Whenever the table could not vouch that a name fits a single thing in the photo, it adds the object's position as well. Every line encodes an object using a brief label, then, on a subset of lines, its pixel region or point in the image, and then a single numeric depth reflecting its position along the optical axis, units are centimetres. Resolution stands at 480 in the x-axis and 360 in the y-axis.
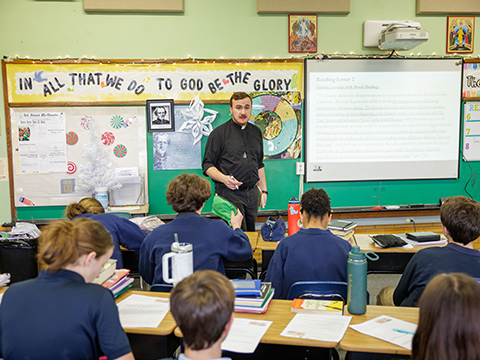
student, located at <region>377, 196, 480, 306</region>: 173
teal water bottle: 156
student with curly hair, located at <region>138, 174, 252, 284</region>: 198
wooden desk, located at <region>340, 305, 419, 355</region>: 132
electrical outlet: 436
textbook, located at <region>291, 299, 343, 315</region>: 160
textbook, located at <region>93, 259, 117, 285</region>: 173
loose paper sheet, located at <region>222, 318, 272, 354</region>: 133
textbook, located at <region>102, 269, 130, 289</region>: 176
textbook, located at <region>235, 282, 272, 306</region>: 162
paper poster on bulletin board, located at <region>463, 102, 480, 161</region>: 450
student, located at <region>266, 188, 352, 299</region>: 191
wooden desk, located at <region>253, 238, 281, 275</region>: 264
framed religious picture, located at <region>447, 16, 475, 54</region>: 439
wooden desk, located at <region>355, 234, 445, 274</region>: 269
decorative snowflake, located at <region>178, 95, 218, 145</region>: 420
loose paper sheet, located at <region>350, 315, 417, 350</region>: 137
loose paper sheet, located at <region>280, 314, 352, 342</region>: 139
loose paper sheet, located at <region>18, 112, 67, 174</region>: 411
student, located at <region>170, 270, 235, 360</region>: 102
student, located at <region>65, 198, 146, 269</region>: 245
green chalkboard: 426
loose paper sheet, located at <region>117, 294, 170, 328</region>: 153
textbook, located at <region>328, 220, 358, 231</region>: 278
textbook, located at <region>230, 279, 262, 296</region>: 165
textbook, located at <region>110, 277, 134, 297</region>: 178
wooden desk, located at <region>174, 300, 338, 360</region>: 140
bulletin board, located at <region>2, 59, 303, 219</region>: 408
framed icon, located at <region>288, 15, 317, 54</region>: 422
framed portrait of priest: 417
